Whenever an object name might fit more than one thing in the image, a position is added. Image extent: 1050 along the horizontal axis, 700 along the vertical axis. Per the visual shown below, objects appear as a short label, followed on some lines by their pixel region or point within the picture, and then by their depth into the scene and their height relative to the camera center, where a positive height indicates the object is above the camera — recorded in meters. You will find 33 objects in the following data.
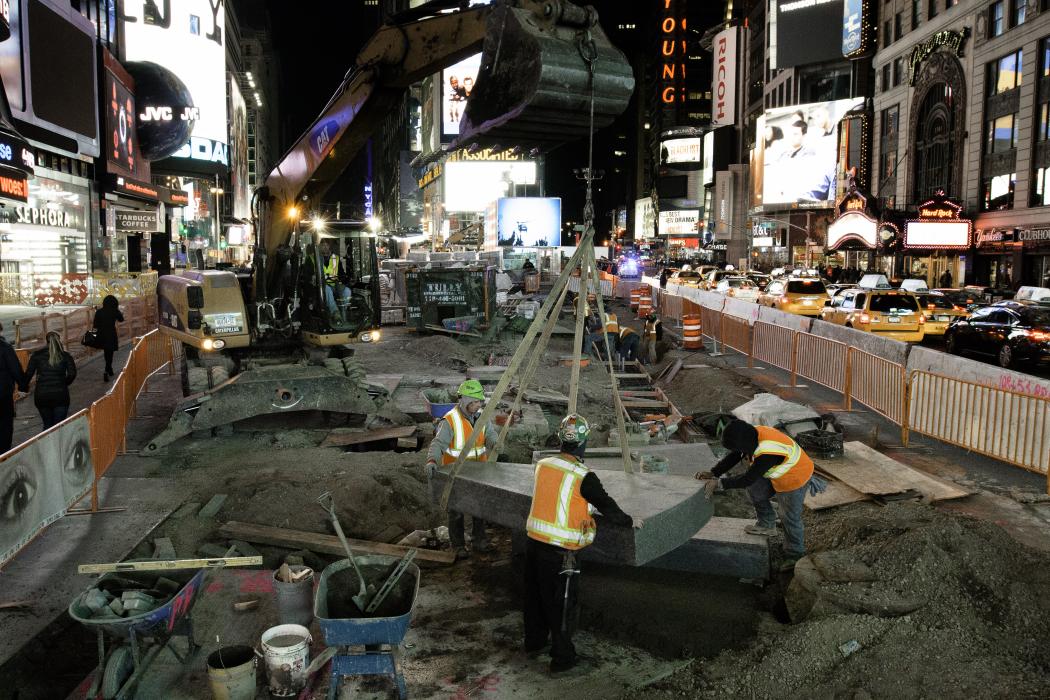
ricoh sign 90.91 +22.03
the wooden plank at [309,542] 7.68 -2.79
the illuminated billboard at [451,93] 84.81 +19.30
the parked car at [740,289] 34.75 -1.25
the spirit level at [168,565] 5.42 -2.10
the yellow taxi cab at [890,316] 21.55 -1.50
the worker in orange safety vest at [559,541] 5.72 -2.04
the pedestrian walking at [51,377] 10.73 -1.57
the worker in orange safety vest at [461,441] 7.73 -1.75
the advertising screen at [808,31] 71.38 +21.08
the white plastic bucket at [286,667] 5.29 -2.71
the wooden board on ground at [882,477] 9.15 -2.59
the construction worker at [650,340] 22.30 -2.24
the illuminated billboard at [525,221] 67.31 +3.51
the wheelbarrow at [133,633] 5.06 -2.49
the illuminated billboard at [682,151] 111.62 +15.70
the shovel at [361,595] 5.64 -2.39
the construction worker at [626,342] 18.05 -1.84
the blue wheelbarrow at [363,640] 5.09 -2.44
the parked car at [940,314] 22.91 -1.51
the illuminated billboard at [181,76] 33.25 +8.48
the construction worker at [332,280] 13.07 -0.30
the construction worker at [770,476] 7.09 -1.96
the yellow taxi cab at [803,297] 27.25 -1.22
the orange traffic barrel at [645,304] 31.95 -1.75
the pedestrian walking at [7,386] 9.74 -1.52
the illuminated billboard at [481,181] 92.38 +9.55
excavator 9.47 -0.41
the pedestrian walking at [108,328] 16.28 -1.37
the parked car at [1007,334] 17.94 -1.71
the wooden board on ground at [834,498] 8.86 -2.68
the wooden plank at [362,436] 11.80 -2.63
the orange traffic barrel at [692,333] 22.08 -1.98
